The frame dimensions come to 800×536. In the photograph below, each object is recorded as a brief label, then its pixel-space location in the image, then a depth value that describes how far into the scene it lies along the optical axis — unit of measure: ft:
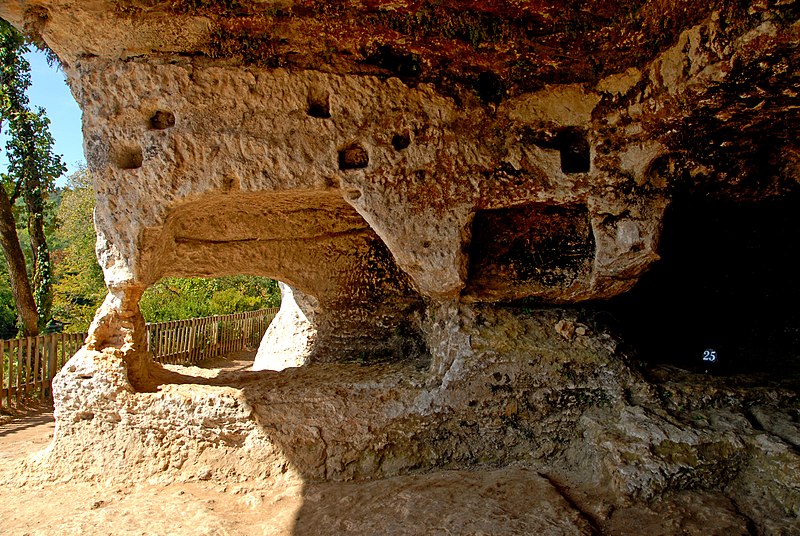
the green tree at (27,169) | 28.72
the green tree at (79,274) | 40.34
